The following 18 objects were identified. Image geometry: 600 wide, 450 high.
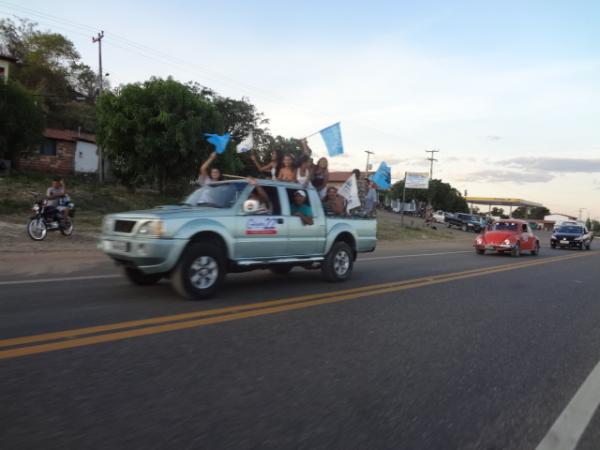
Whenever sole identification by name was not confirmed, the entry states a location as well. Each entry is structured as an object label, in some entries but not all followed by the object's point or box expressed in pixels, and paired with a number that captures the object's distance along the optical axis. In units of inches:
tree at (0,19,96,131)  2073.1
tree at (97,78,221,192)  1109.1
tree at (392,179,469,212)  3361.2
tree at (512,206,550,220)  5669.3
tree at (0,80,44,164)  1191.6
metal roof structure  3462.1
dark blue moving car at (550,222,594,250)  1080.8
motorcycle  506.6
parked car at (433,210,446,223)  2184.2
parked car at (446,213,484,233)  1881.5
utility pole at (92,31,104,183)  1280.5
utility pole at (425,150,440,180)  2683.1
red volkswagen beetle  719.7
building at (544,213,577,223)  4461.6
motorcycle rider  524.4
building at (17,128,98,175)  1515.7
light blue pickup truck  244.8
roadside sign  2001.7
